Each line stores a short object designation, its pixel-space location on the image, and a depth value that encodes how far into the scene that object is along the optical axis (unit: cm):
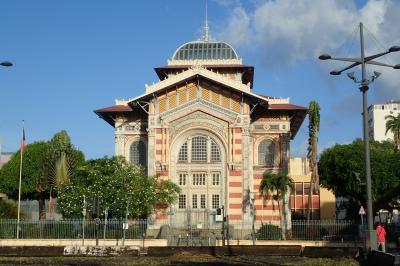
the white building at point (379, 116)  13488
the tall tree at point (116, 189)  4619
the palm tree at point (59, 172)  5334
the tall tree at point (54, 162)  5381
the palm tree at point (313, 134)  5003
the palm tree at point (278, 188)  4984
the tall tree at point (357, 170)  5384
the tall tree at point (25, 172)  6003
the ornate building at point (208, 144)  5112
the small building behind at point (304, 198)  6981
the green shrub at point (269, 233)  4328
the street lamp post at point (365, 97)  2372
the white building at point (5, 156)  9221
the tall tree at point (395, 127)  7600
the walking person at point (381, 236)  2634
